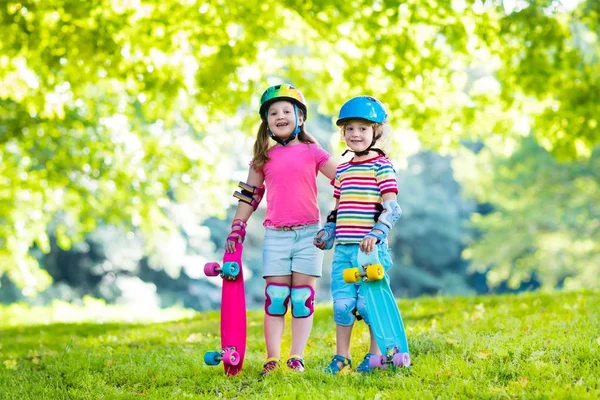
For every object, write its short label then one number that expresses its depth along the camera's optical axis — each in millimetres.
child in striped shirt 8672
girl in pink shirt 9203
